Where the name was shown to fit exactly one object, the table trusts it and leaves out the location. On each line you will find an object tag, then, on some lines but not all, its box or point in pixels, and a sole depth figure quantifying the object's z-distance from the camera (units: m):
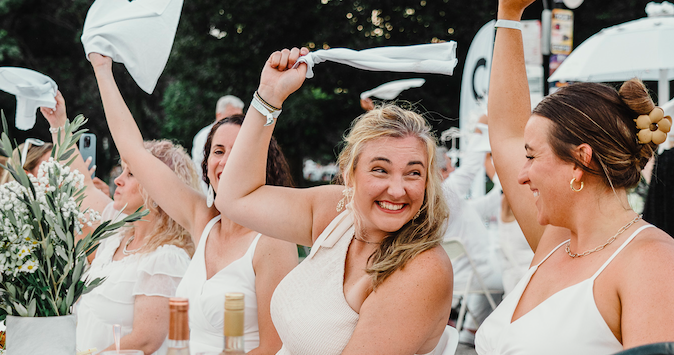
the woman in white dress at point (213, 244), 2.56
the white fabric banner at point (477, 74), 7.12
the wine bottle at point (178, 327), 1.30
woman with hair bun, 1.46
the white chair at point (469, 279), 5.20
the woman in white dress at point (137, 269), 2.75
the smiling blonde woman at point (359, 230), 1.86
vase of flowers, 1.67
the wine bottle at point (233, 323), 1.24
